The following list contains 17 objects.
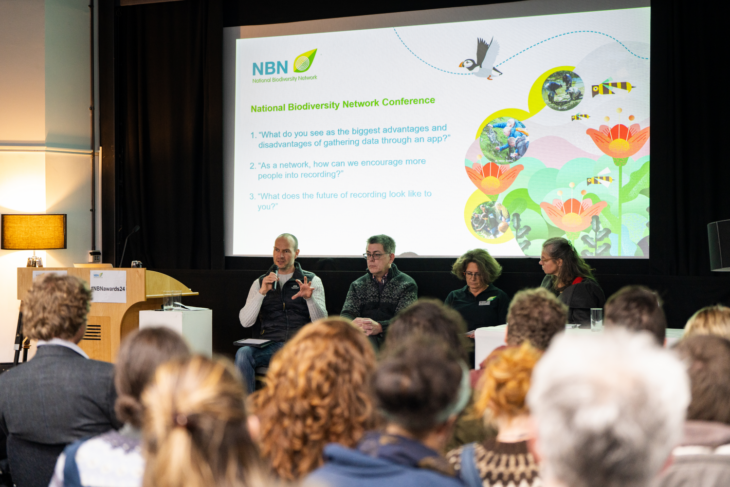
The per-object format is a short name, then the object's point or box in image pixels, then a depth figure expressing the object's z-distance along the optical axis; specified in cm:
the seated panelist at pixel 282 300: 1051
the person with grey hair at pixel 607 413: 278
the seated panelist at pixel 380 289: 1057
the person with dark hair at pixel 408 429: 400
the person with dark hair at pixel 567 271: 1004
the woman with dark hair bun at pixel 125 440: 519
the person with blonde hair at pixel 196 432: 303
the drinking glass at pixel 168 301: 1052
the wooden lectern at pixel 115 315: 1051
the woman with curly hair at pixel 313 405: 501
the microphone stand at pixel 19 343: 1082
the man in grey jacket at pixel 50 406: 671
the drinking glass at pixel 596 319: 963
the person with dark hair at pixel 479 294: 1045
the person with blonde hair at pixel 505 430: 499
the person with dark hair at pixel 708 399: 474
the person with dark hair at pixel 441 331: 658
